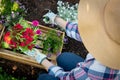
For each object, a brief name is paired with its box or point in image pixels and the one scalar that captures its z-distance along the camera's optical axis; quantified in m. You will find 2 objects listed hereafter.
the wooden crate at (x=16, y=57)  1.97
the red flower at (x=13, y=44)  1.96
